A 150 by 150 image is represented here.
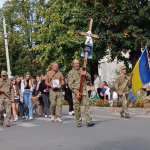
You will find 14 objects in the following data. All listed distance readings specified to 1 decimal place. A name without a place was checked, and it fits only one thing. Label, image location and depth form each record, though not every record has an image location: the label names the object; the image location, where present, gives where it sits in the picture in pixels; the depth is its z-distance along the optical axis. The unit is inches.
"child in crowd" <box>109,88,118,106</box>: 842.8
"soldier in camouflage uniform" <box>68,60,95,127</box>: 418.0
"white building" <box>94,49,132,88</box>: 1714.1
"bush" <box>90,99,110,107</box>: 805.4
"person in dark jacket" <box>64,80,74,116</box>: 629.3
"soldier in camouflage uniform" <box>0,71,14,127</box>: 481.4
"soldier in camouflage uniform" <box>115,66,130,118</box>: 518.0
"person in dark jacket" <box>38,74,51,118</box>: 598.5
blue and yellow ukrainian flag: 511.5
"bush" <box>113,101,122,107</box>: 763.6
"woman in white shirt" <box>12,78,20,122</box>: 564.7
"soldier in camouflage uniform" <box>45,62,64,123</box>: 488.4
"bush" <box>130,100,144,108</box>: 713.0
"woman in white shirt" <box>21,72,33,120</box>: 580.2
